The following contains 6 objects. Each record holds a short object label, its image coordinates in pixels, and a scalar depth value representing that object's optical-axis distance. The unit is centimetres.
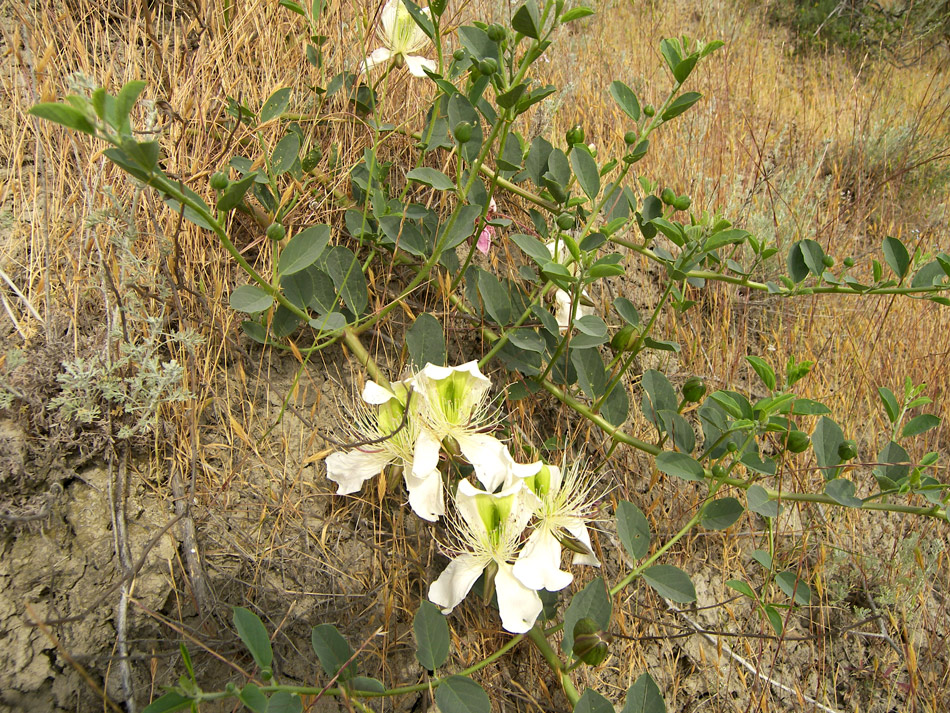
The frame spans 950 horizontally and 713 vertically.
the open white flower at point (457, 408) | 34
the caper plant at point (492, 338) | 33
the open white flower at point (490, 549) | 33
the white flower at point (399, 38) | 42
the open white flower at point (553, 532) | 33
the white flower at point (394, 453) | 34
